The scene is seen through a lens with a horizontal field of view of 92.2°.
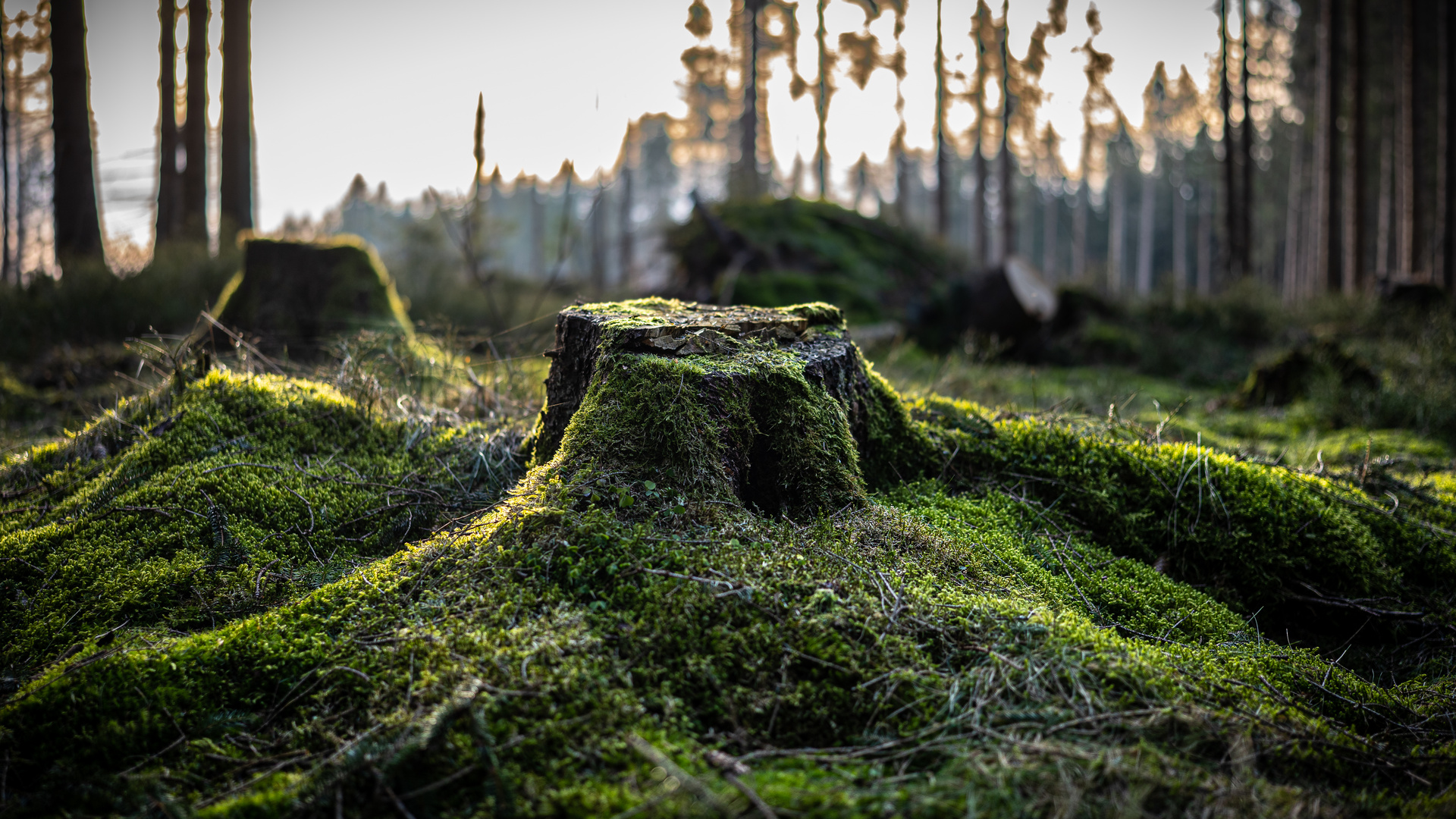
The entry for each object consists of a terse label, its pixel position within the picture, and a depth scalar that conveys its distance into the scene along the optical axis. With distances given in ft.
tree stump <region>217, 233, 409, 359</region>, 20.54
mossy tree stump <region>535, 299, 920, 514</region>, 7.89
